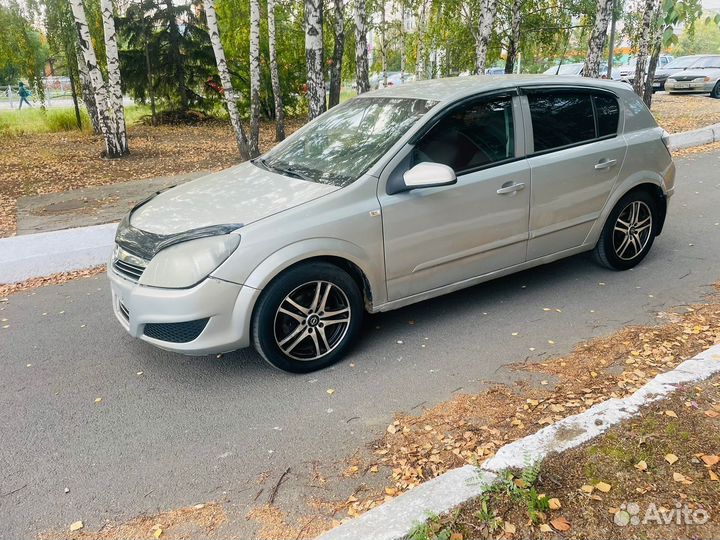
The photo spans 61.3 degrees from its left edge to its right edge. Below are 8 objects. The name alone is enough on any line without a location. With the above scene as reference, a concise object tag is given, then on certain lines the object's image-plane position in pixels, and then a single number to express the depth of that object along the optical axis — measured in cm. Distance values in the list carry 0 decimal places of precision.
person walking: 2777
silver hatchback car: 374
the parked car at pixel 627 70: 2614
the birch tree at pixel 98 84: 1206
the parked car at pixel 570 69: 2617
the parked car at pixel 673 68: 2433
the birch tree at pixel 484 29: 1362
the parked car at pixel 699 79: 2269
